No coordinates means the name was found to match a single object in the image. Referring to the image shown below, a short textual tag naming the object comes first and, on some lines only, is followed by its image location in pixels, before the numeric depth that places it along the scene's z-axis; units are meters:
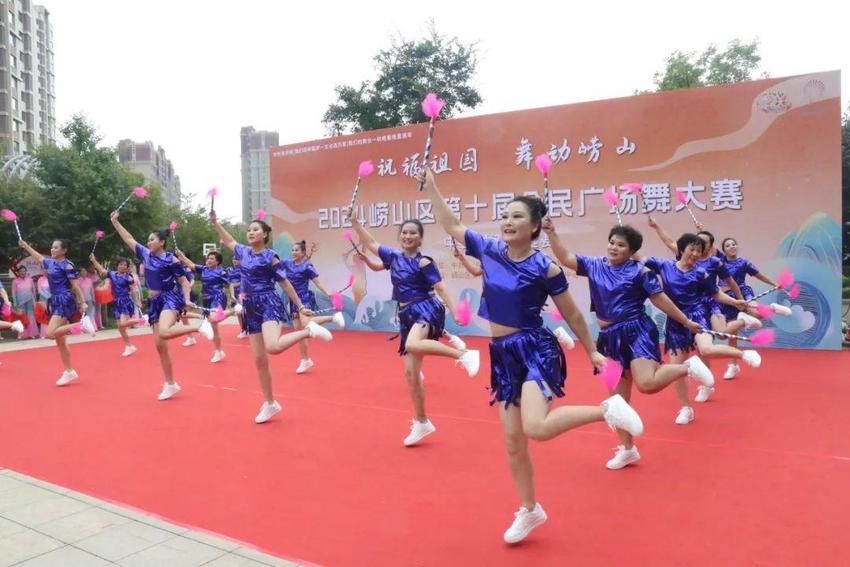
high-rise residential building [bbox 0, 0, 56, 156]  46.47
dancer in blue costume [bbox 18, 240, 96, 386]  7.18
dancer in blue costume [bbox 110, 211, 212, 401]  6.24
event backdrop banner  9.11
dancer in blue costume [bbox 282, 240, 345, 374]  9.00
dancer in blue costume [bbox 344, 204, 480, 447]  4.62
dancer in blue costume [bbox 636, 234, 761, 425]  5.07
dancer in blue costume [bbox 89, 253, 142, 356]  10.02
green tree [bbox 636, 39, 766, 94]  24.62
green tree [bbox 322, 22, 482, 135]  25.05
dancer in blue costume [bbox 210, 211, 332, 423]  5.21
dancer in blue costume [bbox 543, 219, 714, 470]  3.88
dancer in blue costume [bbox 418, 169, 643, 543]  2.89
